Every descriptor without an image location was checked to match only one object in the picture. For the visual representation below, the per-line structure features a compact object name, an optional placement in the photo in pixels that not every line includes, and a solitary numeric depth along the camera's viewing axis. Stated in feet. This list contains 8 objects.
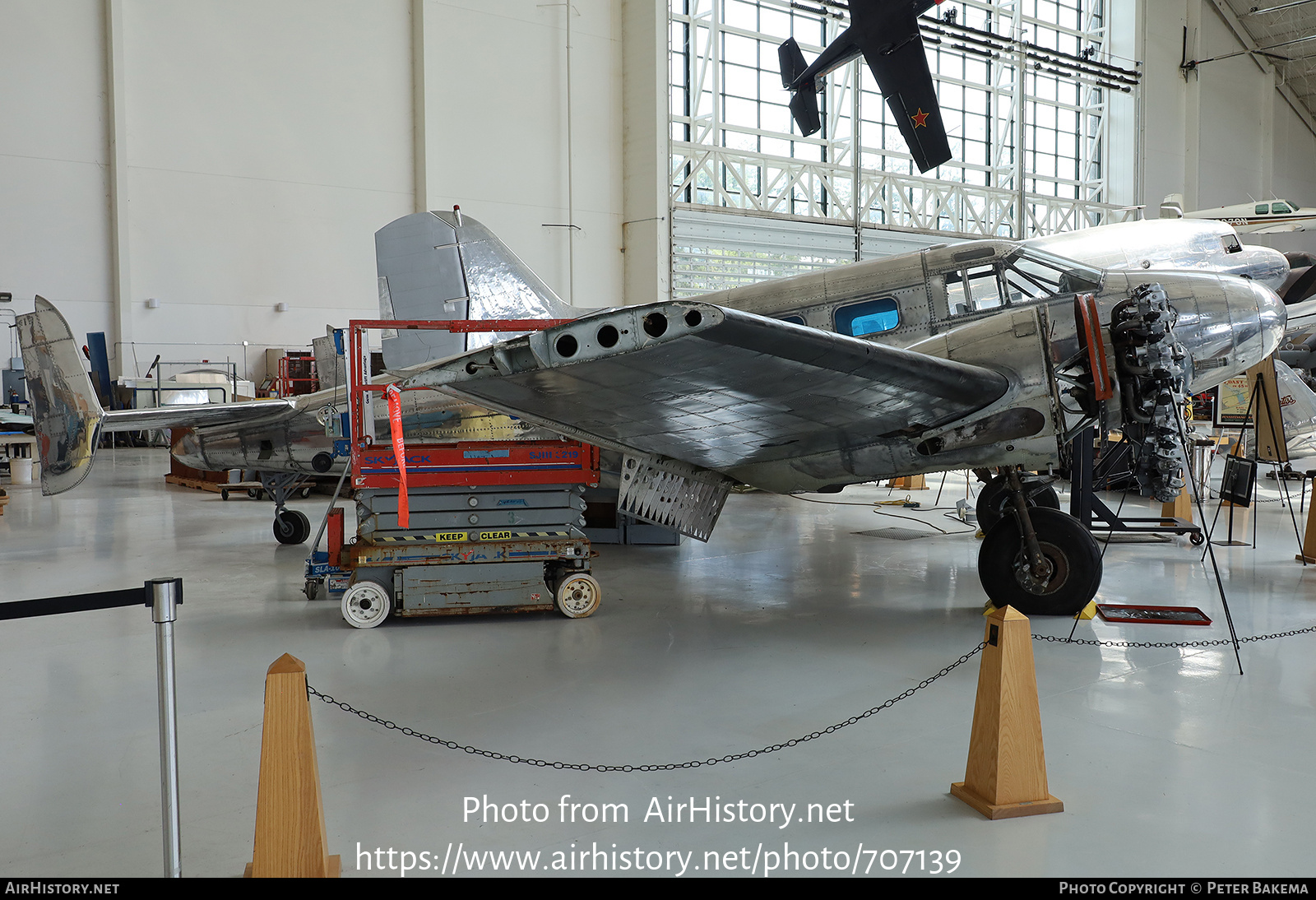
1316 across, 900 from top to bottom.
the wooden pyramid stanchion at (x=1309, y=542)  27.63
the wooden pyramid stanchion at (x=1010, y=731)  10.23
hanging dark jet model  47.93
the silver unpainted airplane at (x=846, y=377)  13.44
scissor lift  20.22
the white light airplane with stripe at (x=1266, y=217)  75.15
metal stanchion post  7.84
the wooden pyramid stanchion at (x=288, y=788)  8.21
